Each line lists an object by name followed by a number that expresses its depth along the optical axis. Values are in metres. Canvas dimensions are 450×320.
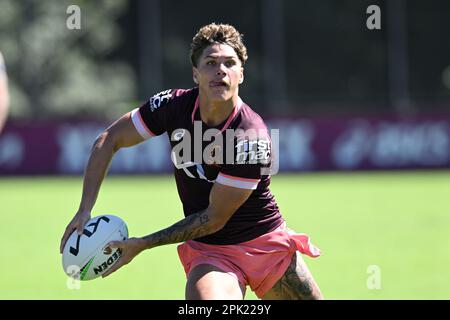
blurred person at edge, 10.78
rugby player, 12.14
